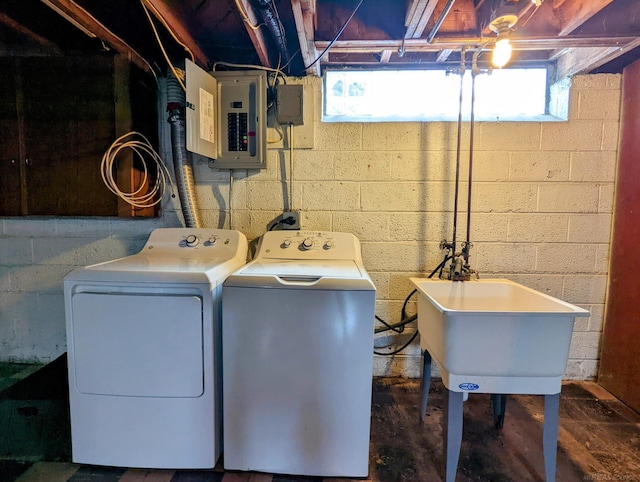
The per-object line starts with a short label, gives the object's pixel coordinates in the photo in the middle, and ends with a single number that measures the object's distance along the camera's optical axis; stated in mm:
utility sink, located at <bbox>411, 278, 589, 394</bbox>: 1137
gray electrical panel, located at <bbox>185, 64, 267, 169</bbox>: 1811
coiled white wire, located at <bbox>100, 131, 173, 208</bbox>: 1731
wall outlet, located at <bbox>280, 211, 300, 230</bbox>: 1936
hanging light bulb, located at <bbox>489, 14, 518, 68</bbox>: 1310
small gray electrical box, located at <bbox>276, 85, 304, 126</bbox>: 1869
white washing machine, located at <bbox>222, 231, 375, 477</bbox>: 1213
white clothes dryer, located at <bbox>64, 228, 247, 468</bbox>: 1238
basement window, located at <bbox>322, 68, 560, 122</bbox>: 1985
